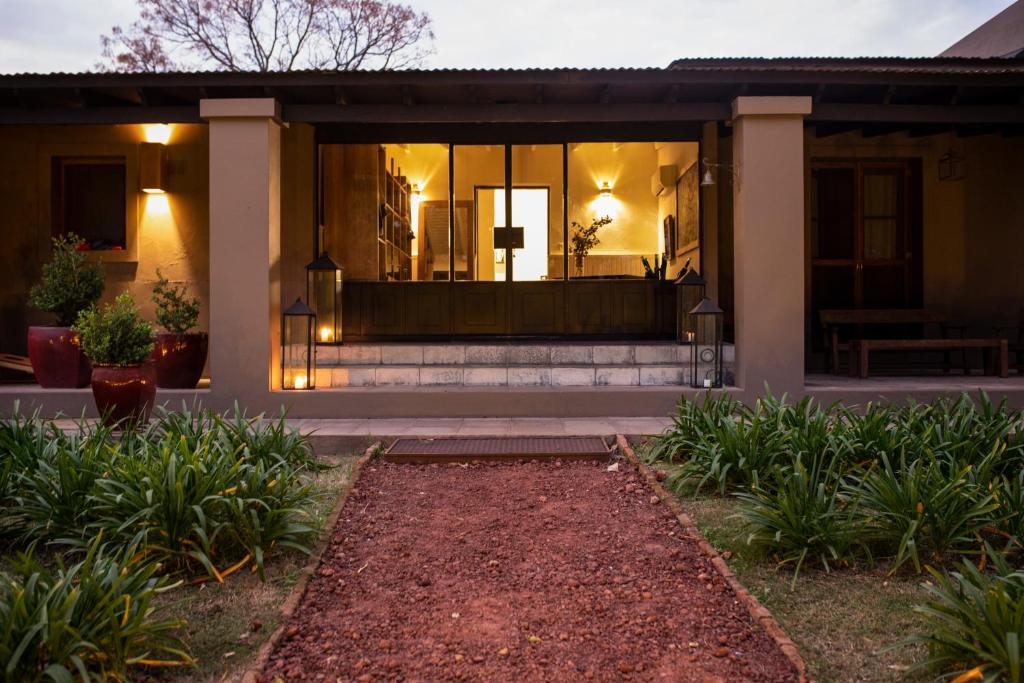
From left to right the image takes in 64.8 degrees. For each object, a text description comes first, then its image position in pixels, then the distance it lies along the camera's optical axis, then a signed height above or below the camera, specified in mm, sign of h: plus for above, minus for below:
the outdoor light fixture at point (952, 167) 10391 +2397
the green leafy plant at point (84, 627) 2441 -882
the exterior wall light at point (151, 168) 9953 +2253
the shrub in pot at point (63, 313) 8203 +392
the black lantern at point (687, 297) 9070 +607
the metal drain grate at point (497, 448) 6035 -762
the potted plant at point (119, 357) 6305 -53
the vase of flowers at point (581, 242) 10656 +1429
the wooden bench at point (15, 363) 9016 -142
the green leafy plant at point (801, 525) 3691 -817
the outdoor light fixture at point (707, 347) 8300 +35
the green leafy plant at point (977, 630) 2473 -903
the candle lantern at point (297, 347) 8305 +34
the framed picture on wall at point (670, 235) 10734 +1538
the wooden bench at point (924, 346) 9117 +49
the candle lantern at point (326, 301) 9391 +575
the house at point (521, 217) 7965 +1668
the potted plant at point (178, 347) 8523 +35
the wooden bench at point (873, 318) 10250 +413
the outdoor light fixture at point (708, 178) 8125 +1808
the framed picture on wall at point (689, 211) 10383 +1822
